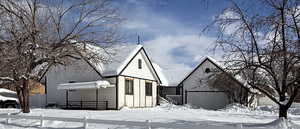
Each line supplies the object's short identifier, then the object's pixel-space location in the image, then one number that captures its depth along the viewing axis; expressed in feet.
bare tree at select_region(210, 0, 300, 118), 36.78
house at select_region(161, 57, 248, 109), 105.50
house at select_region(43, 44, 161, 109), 88.56
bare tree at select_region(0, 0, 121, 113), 53.36
